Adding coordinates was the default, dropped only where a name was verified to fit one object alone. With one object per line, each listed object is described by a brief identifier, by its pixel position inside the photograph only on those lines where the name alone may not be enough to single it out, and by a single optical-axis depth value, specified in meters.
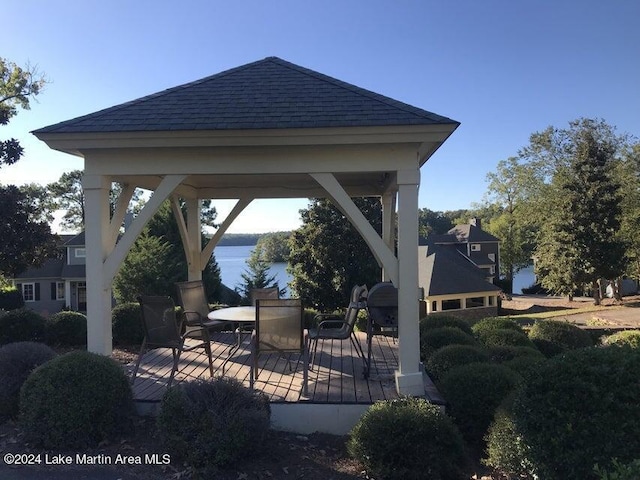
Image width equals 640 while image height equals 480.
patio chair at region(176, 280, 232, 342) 6.31
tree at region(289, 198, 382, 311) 19.42
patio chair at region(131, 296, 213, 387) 4.75
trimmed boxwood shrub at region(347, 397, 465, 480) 3.39
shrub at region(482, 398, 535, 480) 3.10
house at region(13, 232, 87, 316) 30.02
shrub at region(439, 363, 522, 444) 4.23
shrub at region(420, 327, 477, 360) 6.28
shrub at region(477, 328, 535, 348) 6.65
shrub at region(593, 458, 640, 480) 1.88
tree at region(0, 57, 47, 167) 16.06
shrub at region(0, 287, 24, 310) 26.73
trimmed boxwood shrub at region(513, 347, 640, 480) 2.67
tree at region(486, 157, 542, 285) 34.69
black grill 5.52
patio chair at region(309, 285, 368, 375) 5.20
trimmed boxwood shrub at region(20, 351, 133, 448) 3.76
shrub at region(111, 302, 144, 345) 7.49
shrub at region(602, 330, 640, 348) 8.22
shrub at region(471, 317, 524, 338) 7.44
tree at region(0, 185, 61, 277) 8.66
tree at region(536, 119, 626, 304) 24.92
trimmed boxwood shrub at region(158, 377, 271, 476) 3.41
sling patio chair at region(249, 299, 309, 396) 4.73
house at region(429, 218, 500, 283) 45.53
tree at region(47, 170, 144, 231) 35.28
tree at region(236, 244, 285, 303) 23.23
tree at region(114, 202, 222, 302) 16.97
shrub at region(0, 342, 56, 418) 4.38
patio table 5.76
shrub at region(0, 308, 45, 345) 7.14
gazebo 4.77
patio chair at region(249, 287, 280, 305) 7.45
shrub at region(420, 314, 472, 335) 7.41
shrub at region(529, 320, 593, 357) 7.73
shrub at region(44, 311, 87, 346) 7.40
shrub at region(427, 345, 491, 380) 5.19
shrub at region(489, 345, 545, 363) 5.73
